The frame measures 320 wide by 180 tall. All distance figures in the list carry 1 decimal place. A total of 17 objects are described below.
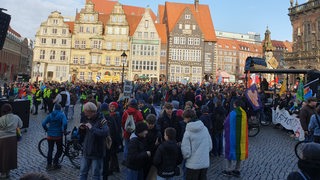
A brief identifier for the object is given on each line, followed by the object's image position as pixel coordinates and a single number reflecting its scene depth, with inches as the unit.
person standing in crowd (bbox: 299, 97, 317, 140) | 314.9
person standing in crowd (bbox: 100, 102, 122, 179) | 235.0
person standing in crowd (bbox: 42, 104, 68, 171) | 259.3
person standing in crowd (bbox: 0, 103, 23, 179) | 227.9
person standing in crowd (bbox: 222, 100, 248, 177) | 248.1
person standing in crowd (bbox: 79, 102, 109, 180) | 195.6
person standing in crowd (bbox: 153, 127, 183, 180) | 165.6
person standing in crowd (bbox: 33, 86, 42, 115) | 633.6
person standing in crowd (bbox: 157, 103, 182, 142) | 264.4
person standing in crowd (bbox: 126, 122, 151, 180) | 167.2
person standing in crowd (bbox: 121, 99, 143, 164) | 260.7
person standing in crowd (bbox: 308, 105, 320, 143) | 280.5
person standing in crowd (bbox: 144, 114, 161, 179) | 176.7
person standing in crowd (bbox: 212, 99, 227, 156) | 330.0
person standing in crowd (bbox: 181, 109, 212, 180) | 177.8
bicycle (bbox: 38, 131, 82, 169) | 274.1
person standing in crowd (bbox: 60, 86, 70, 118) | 545.7
